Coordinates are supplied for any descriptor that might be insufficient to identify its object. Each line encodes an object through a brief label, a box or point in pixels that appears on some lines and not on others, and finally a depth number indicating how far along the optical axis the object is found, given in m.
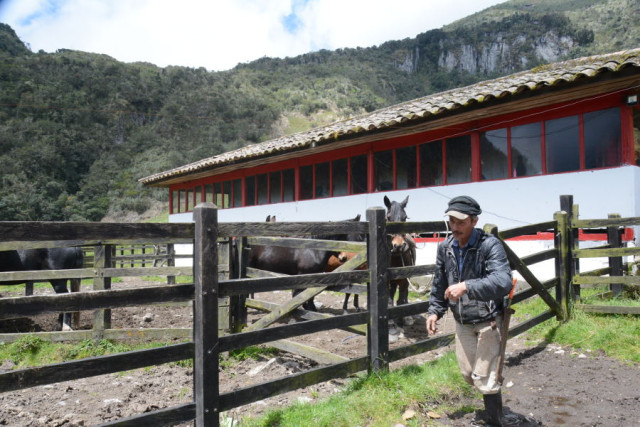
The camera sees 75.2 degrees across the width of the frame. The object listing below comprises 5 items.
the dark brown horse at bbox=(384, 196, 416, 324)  6.31
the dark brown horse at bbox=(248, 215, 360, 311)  7.38
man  2.82
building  7.95
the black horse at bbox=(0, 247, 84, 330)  6.71
